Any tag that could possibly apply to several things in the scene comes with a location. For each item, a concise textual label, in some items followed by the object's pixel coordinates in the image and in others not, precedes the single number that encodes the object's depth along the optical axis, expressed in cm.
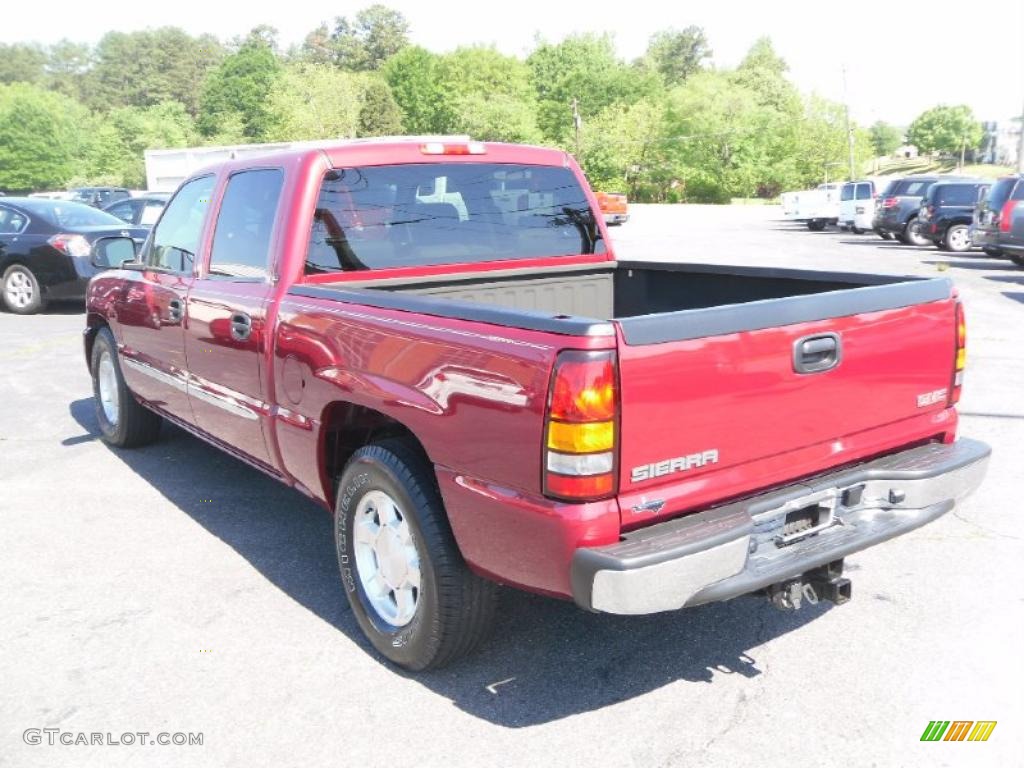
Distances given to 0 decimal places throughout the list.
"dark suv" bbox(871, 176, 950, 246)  2367
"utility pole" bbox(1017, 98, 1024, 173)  2929
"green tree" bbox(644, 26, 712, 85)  12925
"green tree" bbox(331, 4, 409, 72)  12381
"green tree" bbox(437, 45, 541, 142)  9275
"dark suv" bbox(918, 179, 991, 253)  2119
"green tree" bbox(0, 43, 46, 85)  12750
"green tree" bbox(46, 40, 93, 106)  12900
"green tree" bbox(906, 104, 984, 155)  14325
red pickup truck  274
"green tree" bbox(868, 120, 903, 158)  16100
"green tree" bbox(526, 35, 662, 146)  9738
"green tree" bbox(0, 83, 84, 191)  7925
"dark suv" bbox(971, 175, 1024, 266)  1600
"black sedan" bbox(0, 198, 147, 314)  1303
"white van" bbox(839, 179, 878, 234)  2834
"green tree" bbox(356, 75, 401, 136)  8706
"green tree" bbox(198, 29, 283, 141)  10819
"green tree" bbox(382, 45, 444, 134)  10400
